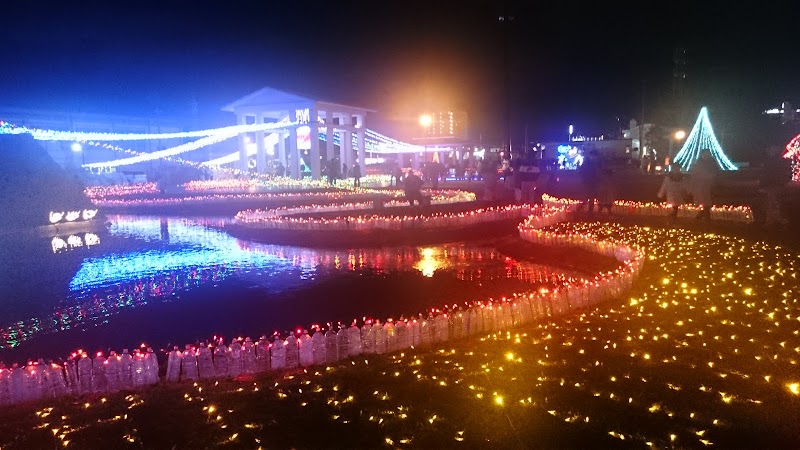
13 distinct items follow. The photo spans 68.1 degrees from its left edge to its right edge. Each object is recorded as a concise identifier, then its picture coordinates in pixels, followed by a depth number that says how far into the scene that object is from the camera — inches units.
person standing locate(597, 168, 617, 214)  739.4
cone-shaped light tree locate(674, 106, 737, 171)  1563.7
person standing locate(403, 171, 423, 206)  818.2
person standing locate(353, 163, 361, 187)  1389.6
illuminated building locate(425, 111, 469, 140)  2485.2
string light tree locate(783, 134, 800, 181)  1261.4
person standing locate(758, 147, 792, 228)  588.7
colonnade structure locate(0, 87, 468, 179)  1435.8
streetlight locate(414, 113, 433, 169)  2327.8
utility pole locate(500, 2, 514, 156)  1046.2
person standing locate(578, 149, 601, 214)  732.0
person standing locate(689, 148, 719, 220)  668.1
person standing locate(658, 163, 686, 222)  684.7
